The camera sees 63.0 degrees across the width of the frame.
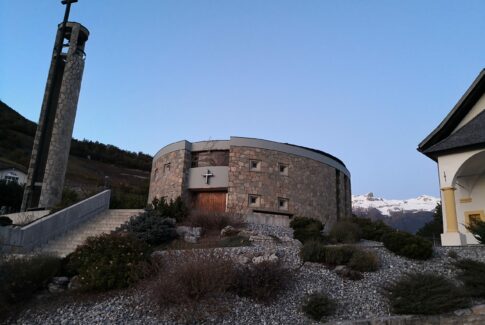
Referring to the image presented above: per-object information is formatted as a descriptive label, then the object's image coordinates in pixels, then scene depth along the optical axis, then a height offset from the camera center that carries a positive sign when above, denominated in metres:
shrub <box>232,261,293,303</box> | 8.84 -1.09
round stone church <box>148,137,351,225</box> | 22.36 +3.11
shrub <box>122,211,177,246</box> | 13.72 -0.07
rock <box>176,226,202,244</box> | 14.11 -0.16
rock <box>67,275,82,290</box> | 9.77 -1.50
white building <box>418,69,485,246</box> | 14.35 +3.17
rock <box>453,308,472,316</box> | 8.13 -1.38
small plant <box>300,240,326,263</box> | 10.88 -0.48
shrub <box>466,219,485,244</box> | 12.48 +0.47
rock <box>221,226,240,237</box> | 15.07 -0.02
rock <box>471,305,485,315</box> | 8.18 -1.33
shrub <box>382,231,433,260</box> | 11.38 -0.12
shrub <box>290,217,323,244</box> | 14.54 +0.28
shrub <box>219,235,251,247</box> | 13.49 -0.35
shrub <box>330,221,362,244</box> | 15.98 +0.18
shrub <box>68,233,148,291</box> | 9.49 -0.93
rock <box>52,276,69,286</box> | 9.95 -1.47
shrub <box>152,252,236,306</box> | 8.29 -1.13
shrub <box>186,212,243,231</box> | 16.17 +0.38
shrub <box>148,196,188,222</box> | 16.72 +0.77
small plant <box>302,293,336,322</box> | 8.23 -1.48
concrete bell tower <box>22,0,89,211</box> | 20.66 +5.54
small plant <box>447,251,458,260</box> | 11.33 -0.31
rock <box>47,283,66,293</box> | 9.76 -1.62
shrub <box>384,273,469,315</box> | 8.10 -1.12
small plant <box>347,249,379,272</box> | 10.39 -0.63
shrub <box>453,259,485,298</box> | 8.87 -0.73
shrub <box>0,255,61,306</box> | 8.82 -1.29
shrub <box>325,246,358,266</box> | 10.77 -0.48
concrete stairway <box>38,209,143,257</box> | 13.53 -0.23
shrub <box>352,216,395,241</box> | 18.88 +0.45
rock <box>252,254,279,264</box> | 9.88 -0.65
